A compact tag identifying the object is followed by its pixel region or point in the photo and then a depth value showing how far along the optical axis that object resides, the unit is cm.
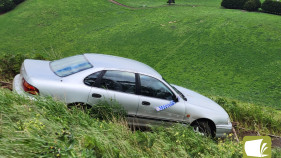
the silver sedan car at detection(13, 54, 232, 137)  540
